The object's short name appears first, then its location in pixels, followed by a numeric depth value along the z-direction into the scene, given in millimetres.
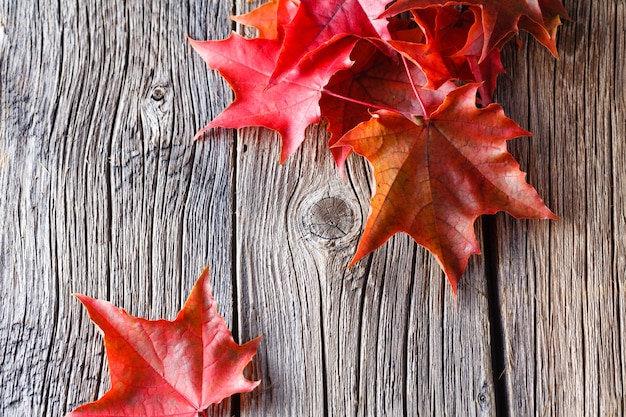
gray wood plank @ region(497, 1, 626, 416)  768
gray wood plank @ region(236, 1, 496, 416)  766
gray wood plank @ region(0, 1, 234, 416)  773
